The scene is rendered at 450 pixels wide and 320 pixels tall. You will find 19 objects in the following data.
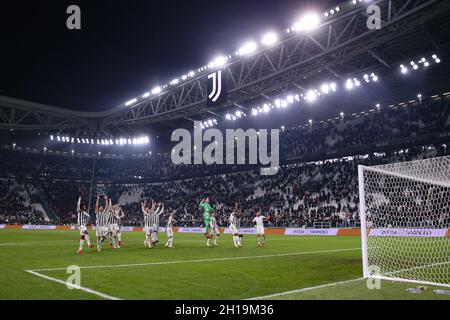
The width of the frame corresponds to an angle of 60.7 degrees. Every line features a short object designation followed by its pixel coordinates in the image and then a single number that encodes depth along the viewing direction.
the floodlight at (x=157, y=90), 38.38
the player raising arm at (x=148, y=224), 18.61
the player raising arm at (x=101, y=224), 17.05
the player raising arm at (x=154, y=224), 18.77
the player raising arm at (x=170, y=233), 19.33
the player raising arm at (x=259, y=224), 19.86
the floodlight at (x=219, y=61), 31.72
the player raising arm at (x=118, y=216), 18.14
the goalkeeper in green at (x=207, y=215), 19.94
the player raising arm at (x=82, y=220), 15.63
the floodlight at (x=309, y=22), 25.05
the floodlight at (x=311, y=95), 38.84
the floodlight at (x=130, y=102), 41.26
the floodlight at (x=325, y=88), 37.30
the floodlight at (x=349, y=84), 35.97
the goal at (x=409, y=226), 9.80
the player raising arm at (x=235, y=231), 19.80
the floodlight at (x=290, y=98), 39.95
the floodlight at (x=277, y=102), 42.19
